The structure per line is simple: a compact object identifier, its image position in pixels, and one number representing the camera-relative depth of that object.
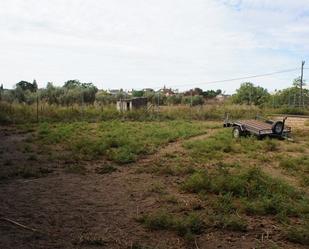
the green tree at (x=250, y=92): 33.31
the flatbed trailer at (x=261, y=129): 9.06
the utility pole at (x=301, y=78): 22.87
